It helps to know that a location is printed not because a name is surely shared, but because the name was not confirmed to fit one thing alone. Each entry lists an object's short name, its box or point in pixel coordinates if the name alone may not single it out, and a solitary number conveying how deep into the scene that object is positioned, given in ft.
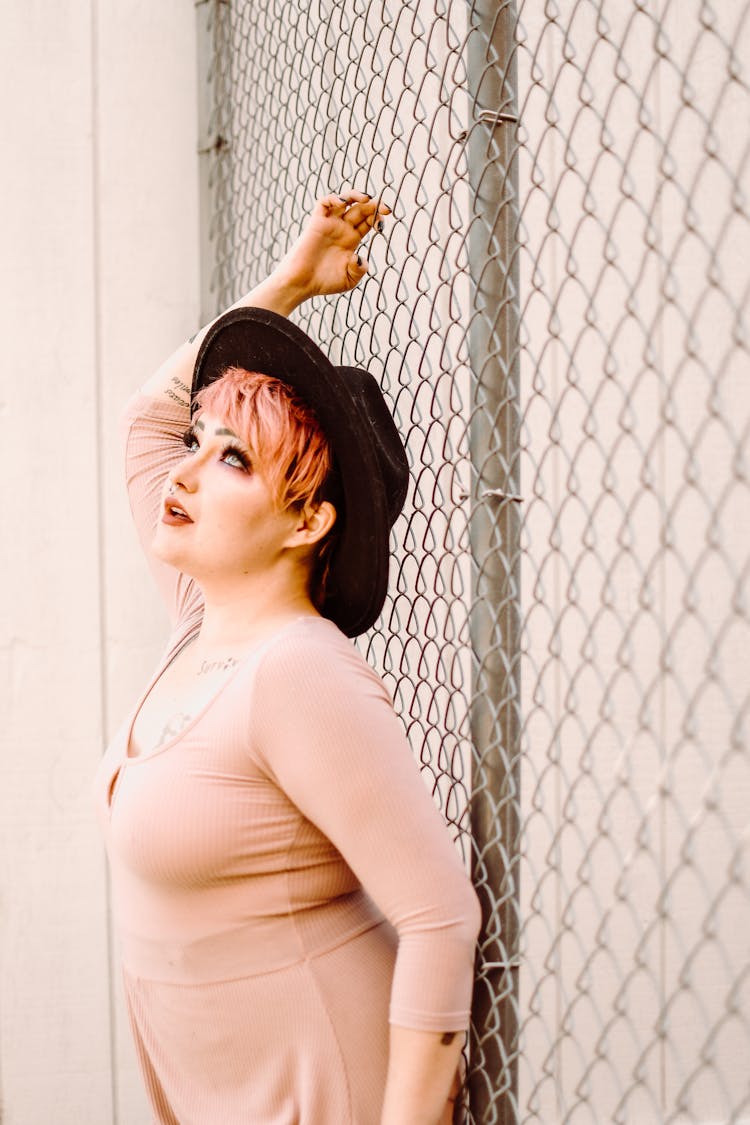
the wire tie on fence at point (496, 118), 4.95
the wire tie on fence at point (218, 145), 8.71
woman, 4.02
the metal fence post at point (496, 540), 4.92
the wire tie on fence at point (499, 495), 4.91
